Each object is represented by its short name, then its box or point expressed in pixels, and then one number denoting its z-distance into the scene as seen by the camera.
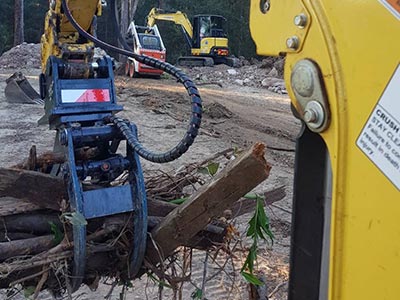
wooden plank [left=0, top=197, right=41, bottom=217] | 2.40
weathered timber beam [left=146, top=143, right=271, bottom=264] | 1.90
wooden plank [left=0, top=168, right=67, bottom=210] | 2.32
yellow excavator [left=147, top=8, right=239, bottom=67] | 25.64
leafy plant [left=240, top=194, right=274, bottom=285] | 2.49
